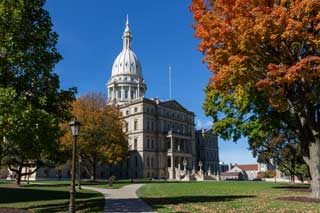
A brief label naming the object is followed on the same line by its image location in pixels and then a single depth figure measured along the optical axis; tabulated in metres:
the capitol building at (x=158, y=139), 100.99
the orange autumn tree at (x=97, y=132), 52.88
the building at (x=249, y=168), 161.04
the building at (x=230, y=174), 147.30
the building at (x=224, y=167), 192.75
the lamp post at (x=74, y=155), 12.53
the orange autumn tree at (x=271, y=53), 16.56
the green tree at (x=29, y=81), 14.20
